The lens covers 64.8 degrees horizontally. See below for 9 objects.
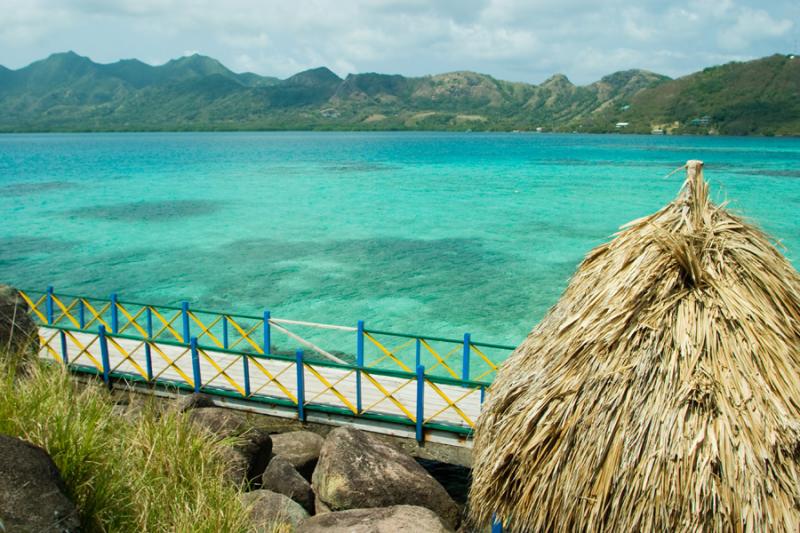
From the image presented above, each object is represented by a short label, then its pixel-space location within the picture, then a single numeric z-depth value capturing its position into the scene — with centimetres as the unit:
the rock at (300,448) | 906
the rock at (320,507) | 801
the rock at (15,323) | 1038
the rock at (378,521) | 666
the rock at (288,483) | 816
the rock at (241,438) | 810
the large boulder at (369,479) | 789
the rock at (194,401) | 926
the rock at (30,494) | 389
